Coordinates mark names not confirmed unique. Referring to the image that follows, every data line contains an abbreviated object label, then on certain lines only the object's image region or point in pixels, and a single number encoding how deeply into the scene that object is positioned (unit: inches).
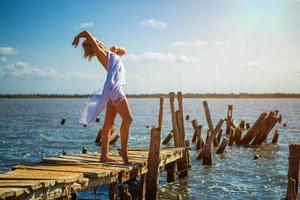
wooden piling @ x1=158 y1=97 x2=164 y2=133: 596.3
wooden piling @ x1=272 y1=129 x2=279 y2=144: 1134.2
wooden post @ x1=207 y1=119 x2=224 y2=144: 727.2
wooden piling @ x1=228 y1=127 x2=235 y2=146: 1048.2
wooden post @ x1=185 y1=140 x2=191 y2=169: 628.7
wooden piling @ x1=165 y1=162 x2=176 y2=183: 626.8
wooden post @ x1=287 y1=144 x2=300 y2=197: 394.3
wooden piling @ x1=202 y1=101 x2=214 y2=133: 845.0
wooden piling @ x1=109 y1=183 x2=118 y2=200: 423.0
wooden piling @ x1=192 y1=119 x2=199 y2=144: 1036.4
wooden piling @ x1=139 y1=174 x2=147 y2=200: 471.8
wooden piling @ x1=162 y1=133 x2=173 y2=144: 1123.5
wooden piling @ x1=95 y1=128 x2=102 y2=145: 1186.0
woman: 374.0
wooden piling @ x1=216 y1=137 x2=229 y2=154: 844.8
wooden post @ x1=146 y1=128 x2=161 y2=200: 438.0
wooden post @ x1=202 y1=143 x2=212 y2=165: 728.1
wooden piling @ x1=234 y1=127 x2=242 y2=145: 1051.9
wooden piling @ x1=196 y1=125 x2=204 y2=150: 932.8
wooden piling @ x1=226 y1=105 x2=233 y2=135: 1155.0
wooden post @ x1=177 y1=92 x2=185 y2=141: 643.5
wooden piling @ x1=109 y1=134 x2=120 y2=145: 1149.7
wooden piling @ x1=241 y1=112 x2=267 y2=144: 1049.2
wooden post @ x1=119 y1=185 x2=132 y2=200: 433.7
